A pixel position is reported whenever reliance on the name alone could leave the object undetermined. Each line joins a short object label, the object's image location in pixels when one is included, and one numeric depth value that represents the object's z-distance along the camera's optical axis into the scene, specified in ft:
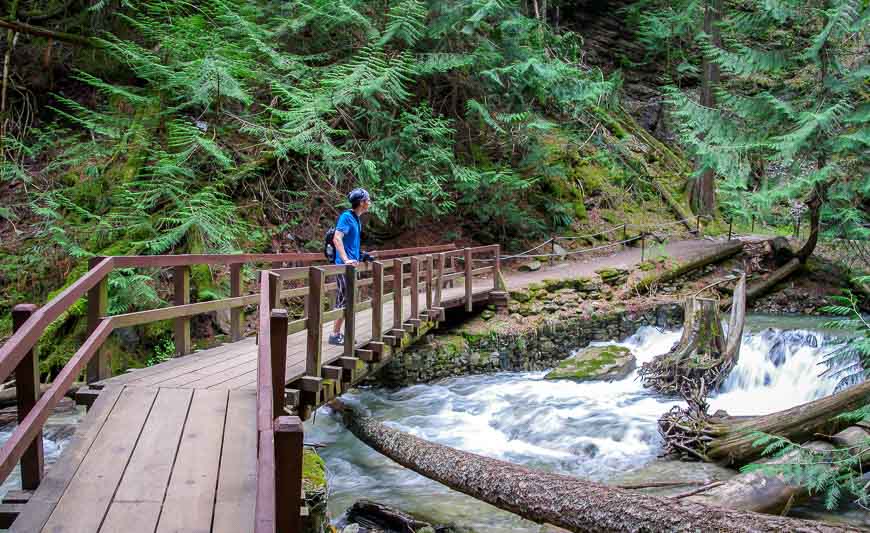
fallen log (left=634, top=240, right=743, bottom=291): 48.96
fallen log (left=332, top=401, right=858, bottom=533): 16.84
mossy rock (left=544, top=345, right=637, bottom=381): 37.86
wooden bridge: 9.34
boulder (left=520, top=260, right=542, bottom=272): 54.54
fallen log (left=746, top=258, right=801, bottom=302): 50.26
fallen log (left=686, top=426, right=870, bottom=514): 19.06
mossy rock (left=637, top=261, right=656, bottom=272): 50.26
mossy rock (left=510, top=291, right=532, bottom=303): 45.16
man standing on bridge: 23.86
